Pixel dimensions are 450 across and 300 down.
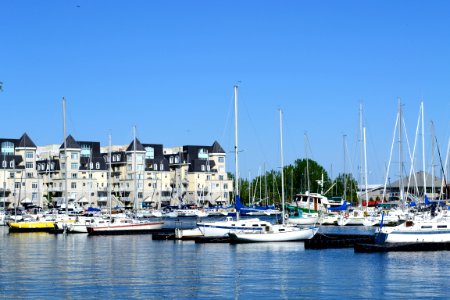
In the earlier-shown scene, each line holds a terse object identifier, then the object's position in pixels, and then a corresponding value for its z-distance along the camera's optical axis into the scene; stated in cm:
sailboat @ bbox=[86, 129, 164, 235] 9488
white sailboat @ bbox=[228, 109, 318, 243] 7412
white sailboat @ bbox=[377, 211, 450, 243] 6506
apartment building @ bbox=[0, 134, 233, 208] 17650
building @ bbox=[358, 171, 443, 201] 15651
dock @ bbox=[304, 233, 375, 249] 6919
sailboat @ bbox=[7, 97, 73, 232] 10662
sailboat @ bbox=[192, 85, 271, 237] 7531
